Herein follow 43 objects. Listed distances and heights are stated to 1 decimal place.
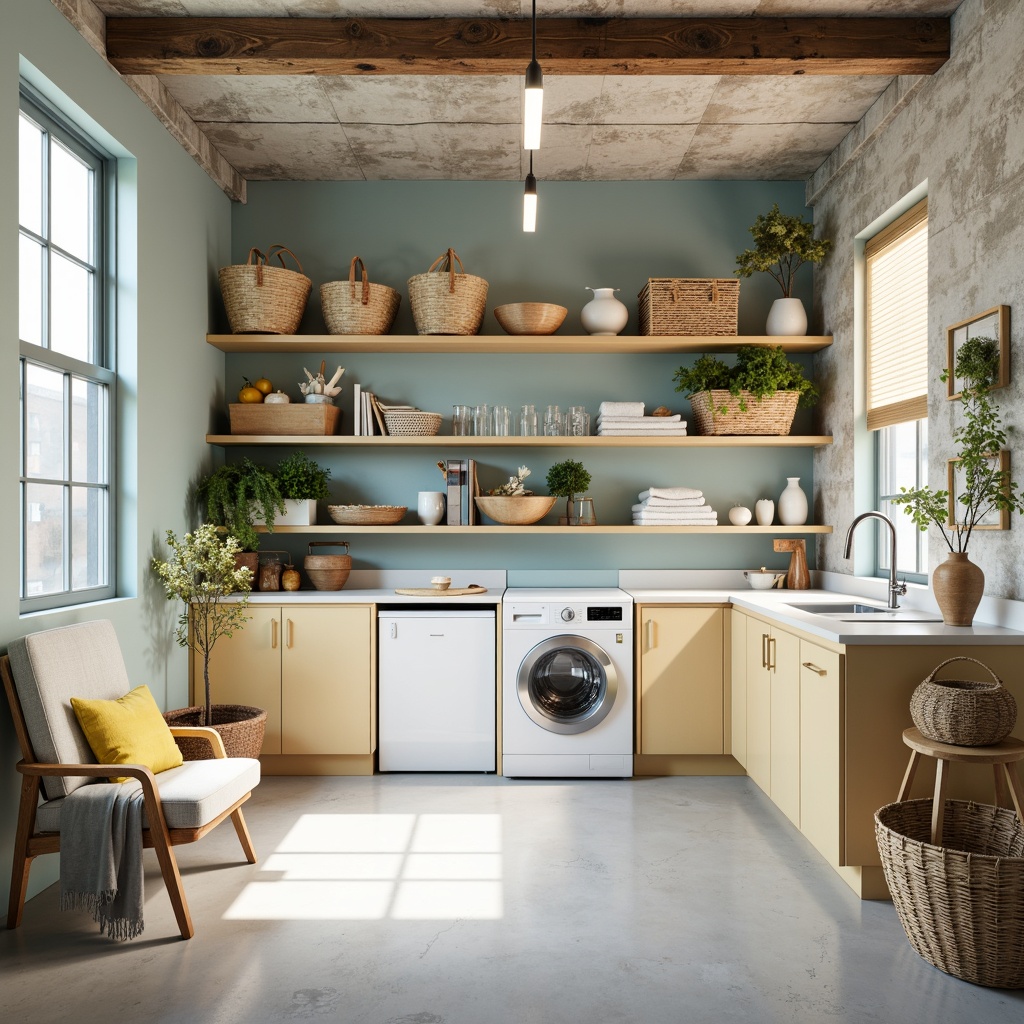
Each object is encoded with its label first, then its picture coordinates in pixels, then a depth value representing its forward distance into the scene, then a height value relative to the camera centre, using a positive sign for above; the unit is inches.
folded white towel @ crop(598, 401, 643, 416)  170.6 +21.4
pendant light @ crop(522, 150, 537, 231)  114.7 +42.6
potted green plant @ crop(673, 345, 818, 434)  165.5 +24.8
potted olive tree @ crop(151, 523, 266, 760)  141.4 -16.9
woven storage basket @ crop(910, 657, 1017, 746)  91.8 -21.3
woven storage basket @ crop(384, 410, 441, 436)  169.5 +18.2
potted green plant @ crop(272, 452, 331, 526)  169.5 +5.0
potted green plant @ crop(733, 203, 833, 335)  168.4 +52.8
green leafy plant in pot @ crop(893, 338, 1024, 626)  108.2 +4.5
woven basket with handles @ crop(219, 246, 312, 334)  164.6 +42.3
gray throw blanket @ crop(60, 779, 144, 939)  94.3 -38.7
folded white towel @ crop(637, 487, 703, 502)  171.5 +4.6
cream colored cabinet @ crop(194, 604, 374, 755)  159.2 -30.2
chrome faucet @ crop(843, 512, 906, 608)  131.3 -9.8
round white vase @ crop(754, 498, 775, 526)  175.6 +1.1
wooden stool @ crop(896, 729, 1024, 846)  90.3 -25.6
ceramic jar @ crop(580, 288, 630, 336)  171.5 +40.4
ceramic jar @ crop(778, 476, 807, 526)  176.2 +2.4
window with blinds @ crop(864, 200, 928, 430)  138.6 +33.8
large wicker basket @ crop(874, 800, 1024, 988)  83.0 -38.5
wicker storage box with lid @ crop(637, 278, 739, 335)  168.6 +41.5
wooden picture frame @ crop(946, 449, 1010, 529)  109.1 +0.9
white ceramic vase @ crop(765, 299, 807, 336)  171.3 +39.8
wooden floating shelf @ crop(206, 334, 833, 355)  167.8 +34.3
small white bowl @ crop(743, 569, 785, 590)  174.1 -12.8
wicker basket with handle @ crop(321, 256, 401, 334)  167.6 +41.2
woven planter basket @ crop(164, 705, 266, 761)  127.7 -35.8
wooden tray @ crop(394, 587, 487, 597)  163.6 -15.1
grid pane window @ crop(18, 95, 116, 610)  112.8 +20.0
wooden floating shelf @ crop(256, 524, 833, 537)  169.2 -3.0
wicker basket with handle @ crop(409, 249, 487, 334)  165.5 +41.9
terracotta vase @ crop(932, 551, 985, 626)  109.3 -9.0
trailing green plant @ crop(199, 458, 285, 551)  162.6 +2.5
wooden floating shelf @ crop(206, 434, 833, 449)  168.6 +14.6
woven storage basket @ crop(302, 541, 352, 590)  170.1 -11.3
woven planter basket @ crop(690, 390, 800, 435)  167.2 +20.1
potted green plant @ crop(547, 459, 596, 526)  171.2 +7.2
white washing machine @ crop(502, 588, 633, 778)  157.6 -32.6
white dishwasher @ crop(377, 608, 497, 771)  159.6 -29.5
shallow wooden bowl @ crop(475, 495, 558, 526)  169.2 +1.4
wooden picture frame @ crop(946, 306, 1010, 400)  108.0 +24.6
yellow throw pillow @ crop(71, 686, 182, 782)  103.1 -27.4
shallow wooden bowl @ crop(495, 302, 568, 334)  168.9 +39.3
